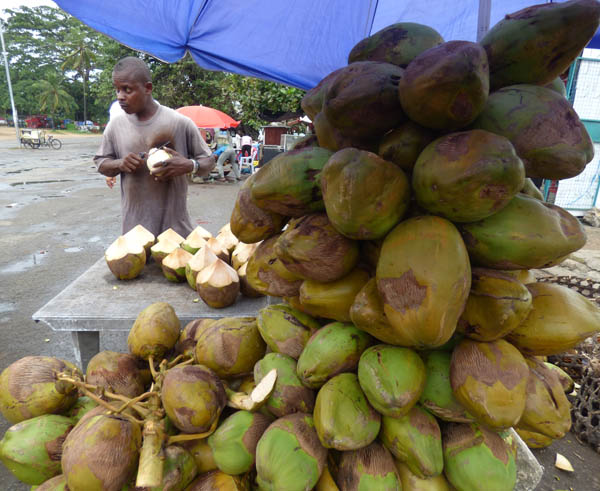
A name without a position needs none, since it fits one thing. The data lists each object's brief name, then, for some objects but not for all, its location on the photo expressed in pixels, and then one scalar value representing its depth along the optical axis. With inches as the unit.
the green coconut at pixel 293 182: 38.8
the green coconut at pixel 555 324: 36.7
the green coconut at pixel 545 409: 36.0
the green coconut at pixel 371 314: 34.7
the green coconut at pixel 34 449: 43.7
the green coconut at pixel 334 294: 39.1
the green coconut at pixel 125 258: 84.0
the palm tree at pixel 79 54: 1723.7
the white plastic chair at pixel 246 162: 595.8
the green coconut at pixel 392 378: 33.7
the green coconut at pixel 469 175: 30.5
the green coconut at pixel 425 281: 30.5
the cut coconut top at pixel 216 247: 85.7
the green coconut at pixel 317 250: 37.0
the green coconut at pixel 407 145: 36.5
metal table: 70.2
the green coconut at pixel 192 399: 40.9
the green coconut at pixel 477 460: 35.7
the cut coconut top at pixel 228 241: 91.2
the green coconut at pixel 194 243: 89.2
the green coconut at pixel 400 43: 42.2
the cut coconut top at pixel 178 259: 84.0
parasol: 445.7
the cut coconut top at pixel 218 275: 70.8
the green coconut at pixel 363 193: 32.1
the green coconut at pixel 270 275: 44.6
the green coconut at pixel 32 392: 48.7
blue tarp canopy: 90.0
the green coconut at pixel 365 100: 36.1
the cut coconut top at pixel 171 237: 93.3
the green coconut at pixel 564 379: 52.9
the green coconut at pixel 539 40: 35.4
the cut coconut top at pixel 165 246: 89.6
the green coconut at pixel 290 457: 35.9
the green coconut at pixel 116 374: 50.7
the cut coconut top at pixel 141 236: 90.2
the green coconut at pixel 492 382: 32.7
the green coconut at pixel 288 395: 40.8
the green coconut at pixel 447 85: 31.5
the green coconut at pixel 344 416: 34.9
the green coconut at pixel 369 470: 35.6
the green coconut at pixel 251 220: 45.3
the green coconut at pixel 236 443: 40.1
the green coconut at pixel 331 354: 38.6
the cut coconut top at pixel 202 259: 77.4
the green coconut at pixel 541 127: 34.9
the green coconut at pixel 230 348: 48.0
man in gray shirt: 108.1
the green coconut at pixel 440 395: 36.5
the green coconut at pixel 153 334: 55.1
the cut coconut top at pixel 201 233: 94.0
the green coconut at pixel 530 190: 44.0
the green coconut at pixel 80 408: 51.0
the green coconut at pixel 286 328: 44.6
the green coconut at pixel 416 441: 35.3
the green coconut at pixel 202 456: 43.4
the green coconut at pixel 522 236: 33.4
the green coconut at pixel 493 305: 33.1
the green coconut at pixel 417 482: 37.5
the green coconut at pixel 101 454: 37.9
